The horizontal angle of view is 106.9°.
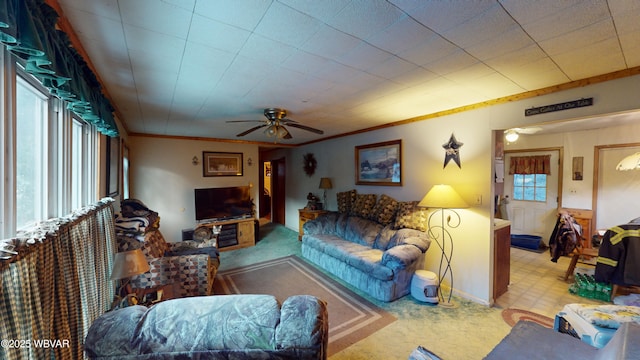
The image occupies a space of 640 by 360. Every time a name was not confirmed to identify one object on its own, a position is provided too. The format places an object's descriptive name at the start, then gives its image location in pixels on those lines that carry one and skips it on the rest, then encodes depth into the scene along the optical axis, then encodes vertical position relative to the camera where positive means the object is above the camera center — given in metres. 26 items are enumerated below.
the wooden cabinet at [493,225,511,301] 2.90 -1.05
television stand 5.00 -1.24
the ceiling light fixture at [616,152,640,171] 3.66 +0.27
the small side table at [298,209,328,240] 5.33 -0.87
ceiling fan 2.99 +0.72
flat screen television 5.00 -0.59
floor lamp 2.77 -0.60
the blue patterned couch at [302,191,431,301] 2.91 -1.01
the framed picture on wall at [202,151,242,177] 5.28 +0.29
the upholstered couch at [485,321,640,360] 0.95 -0.85
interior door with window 4.95 -0.47
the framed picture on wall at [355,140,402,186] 3.84 +0.24
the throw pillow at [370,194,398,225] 3.75 -0.53
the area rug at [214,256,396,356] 2.37 -1.52
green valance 0.79 +0.50
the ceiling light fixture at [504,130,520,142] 3.87 +0.69
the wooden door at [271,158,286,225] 7.15 -0.43
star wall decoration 3.05 +0.37
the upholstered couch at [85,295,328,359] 0.87 -0.60
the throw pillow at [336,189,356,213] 4.60 -0.46
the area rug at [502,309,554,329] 2.48 -1.50
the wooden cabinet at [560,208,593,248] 4.39 -0.78
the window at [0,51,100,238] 0.94 +0.11
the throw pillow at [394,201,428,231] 3.36 -0.57
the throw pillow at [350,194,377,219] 4.15 -0.50
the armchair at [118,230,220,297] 2.46 -1.03
